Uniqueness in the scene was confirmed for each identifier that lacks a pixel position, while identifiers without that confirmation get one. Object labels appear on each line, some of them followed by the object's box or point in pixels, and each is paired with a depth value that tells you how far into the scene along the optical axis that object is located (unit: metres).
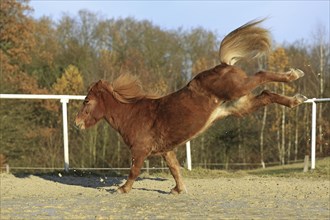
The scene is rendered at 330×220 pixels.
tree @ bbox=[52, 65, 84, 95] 32.56
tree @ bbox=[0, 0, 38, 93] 30.71
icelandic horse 7.70
